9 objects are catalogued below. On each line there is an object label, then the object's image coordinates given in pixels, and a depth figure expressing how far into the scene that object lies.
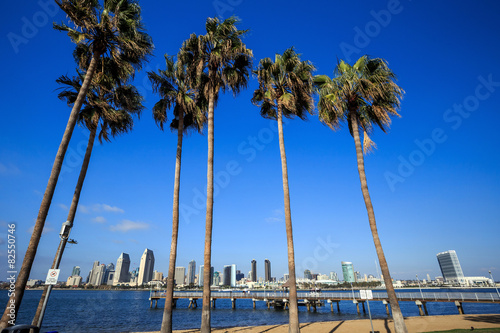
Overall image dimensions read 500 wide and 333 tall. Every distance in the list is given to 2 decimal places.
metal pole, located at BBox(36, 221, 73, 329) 8.69
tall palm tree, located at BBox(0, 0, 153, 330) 12.27
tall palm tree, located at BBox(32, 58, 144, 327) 15.86
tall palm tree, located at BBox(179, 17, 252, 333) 17.30
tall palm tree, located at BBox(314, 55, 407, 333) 15.45
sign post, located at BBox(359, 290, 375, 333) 14.68
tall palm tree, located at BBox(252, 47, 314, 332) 18.03
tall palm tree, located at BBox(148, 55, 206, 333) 18.59
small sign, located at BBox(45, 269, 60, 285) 8.64
